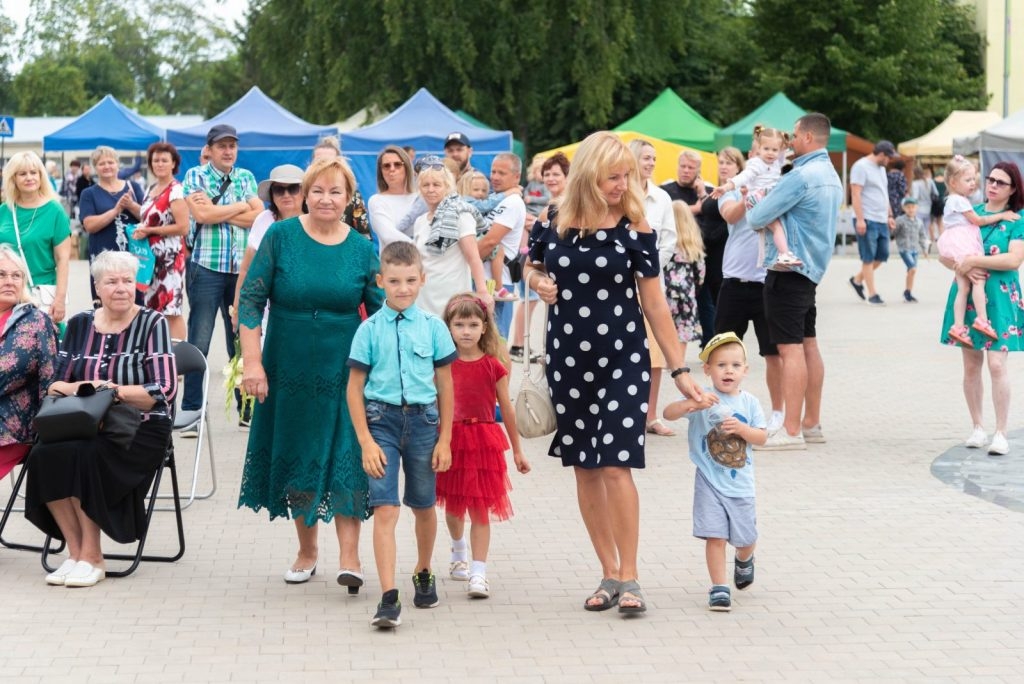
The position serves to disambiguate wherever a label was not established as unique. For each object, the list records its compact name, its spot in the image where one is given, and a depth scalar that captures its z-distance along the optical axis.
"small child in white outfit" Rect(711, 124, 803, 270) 15.36
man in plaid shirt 15.73
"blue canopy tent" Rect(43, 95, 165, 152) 39.82
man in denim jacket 13.88
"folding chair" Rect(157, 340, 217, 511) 11.17
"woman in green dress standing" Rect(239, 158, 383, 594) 9.27
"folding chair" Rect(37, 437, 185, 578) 9.87
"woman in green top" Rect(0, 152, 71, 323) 13.77
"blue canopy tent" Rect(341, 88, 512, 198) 36.92
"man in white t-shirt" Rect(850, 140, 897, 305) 29.89
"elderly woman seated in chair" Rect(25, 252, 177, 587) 9.72
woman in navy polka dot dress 8.87
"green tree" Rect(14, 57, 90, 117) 120.51
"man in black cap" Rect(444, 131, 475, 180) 18.63
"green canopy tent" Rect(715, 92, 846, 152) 45.04
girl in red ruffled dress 9.51
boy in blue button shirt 8.75
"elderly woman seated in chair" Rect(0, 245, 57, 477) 10.35
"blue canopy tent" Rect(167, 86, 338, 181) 34.71
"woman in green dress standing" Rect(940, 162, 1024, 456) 13.83
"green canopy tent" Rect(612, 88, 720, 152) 45.67
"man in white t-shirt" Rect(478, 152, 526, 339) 15.02
